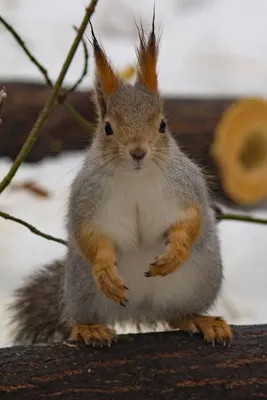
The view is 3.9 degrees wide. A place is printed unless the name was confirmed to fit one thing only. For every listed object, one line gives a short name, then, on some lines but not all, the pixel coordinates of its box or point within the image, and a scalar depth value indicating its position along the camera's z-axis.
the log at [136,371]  2.44
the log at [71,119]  3.33
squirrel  2.44
